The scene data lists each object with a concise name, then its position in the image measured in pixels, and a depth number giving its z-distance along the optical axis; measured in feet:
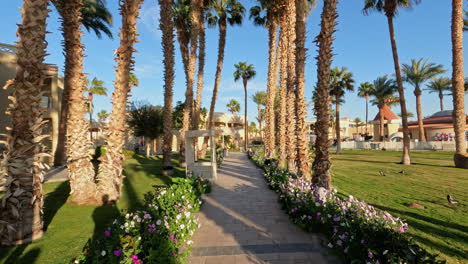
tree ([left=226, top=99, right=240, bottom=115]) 187.52
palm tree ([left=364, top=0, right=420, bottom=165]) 55.36
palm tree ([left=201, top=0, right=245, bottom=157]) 68.95
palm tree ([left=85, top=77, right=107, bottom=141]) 122.01
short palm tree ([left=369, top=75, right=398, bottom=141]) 118.16
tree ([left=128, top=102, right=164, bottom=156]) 75.00
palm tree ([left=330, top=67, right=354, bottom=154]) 93.61
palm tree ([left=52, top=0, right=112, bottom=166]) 23.95
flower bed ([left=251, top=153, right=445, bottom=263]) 9.28
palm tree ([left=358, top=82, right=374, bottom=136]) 140.77
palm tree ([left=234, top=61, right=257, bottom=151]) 134.36
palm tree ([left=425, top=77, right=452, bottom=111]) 137.59
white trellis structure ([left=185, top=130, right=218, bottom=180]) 36.01
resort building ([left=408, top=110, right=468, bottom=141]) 122.72
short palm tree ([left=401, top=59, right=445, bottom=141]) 94.58
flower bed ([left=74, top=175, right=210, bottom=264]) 9.63
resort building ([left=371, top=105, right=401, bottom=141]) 163.73
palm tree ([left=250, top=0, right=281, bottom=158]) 52.47
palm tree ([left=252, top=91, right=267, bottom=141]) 164.14
